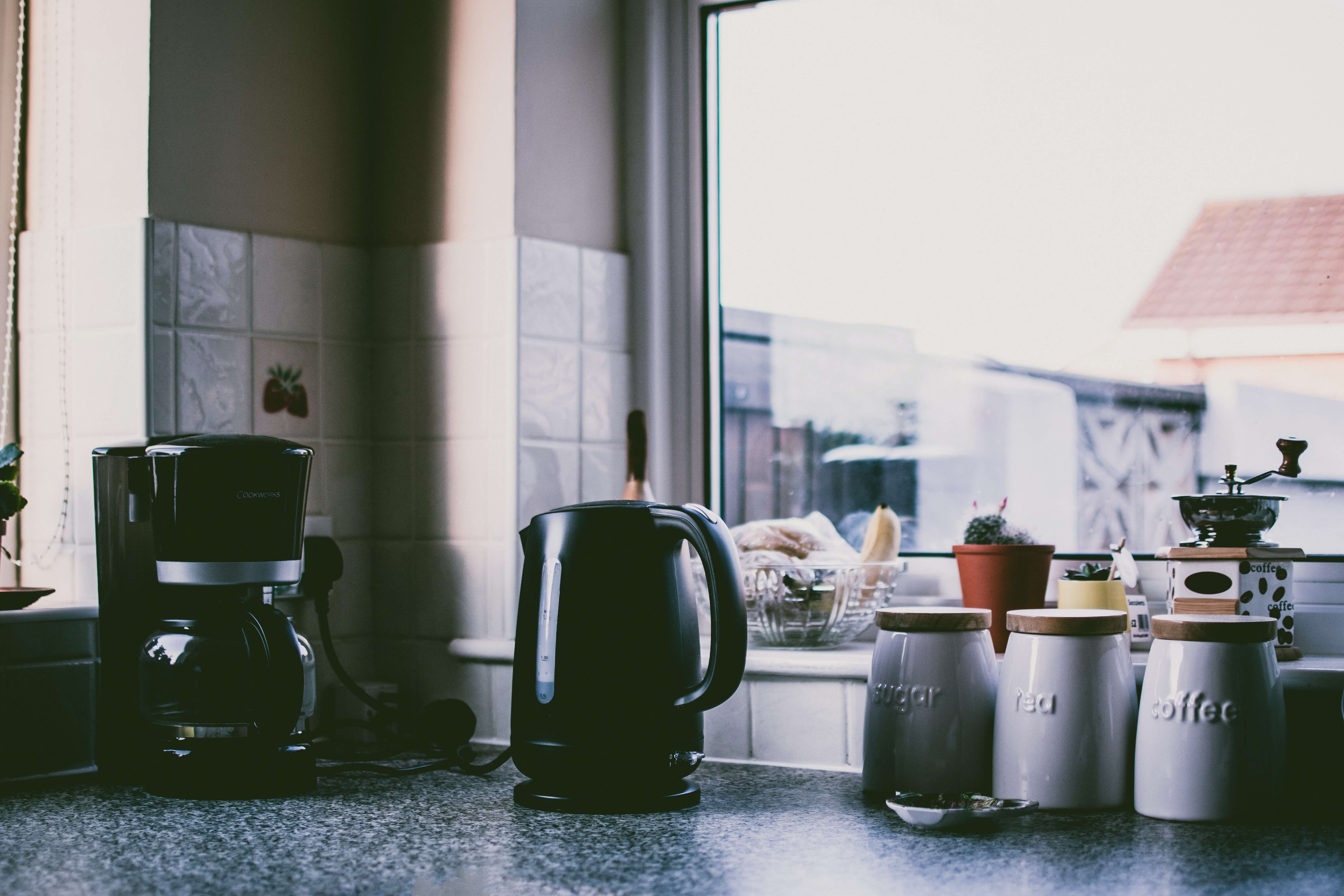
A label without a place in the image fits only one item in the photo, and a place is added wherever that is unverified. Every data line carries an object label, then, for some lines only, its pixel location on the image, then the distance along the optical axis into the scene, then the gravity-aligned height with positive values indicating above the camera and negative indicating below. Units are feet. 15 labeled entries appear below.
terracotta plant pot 4.69 -0.31
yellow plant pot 4.42 -0.35
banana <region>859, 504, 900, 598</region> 5.11 -0.19
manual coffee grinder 4.28 -0.24
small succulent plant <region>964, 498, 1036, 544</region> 4.76 -0.15
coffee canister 3.73 -0.65
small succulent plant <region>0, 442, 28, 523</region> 4.68 +0.02
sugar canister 4.03 -0.65
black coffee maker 4.19 -0.43
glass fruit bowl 4.91 -0.40
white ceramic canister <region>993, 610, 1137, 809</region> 3.88 -0.65
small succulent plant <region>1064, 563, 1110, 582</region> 4.55 -0.29
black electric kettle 3.91 -0.50
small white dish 3.67 -0.88
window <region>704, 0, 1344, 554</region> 4.97 +0.91
